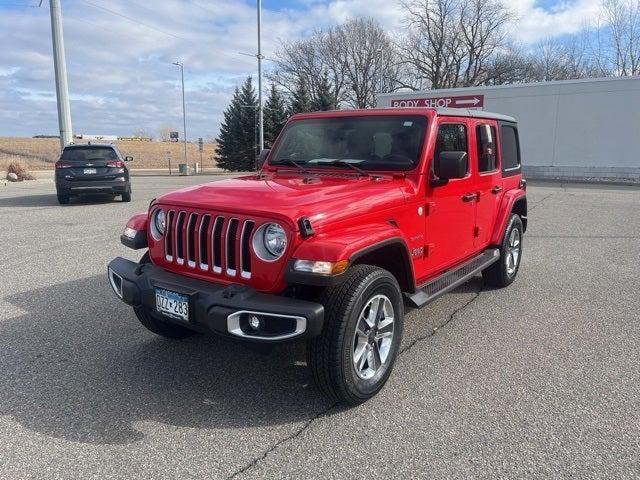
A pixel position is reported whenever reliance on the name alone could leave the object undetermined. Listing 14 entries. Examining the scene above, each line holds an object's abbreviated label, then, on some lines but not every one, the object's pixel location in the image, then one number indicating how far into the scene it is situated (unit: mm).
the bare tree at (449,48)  44250
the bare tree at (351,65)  44406
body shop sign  24078
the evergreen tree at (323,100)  35675
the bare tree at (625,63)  36250
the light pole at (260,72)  28422
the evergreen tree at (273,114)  34906
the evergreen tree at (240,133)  34875
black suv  12953
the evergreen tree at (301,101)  34906
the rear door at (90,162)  13031
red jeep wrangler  2951
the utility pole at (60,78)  20375
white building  20625
